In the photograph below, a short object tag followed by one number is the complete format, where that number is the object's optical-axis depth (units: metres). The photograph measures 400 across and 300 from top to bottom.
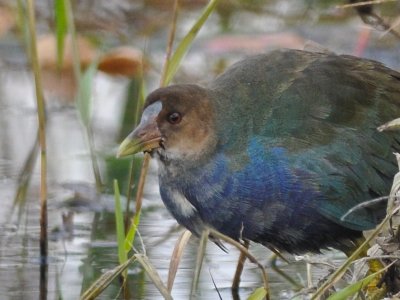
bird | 8.33
